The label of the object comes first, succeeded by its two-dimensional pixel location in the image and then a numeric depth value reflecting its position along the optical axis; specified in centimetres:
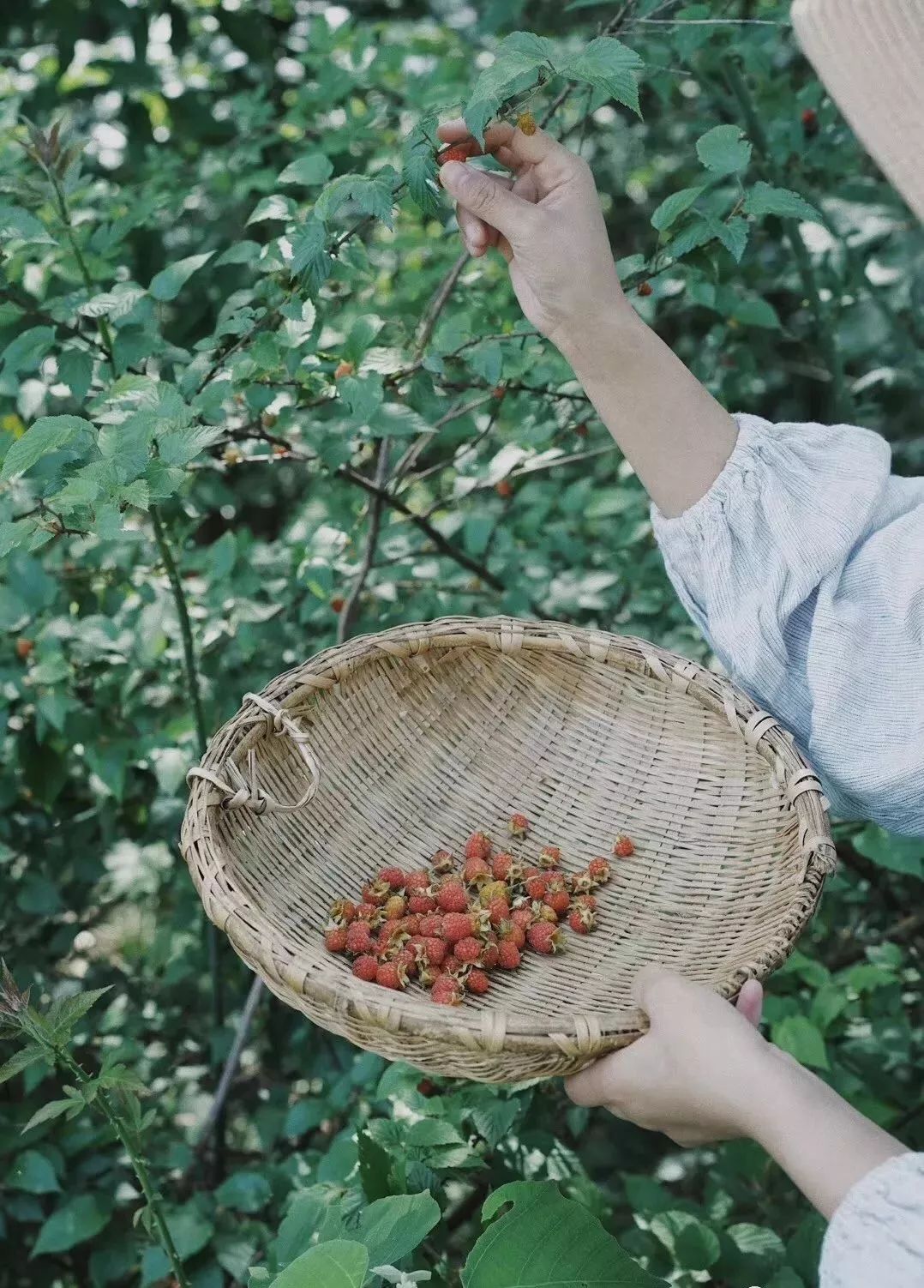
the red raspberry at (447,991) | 105
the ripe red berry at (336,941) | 113
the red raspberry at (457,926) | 114
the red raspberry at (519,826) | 130
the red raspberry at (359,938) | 112
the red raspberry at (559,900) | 119
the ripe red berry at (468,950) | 113
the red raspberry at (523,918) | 117
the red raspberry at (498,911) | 116
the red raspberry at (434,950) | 113
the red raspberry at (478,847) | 126
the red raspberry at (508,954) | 116
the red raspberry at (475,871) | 122
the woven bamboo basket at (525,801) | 103
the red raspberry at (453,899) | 118
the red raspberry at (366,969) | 108
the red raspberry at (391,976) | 108
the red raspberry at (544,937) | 117
